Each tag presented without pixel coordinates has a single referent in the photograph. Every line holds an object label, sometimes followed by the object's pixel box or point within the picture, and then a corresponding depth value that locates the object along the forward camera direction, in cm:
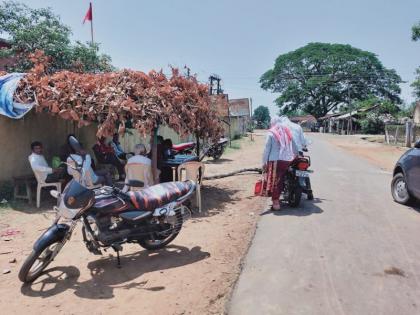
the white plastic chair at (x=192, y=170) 792
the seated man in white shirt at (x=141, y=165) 737
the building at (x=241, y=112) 4096
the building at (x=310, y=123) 7325
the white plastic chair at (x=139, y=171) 738
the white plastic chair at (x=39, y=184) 793
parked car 758
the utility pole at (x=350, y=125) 5694
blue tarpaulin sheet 789
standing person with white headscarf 757
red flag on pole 2025
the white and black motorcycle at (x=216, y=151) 1717
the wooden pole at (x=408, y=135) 2757
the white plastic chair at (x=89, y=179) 776
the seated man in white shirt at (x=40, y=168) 791
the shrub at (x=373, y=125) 5178
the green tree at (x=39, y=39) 1510
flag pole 1982
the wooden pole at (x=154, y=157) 846
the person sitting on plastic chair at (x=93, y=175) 776
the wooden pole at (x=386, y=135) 3227
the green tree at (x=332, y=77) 6806
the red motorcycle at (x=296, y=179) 761
